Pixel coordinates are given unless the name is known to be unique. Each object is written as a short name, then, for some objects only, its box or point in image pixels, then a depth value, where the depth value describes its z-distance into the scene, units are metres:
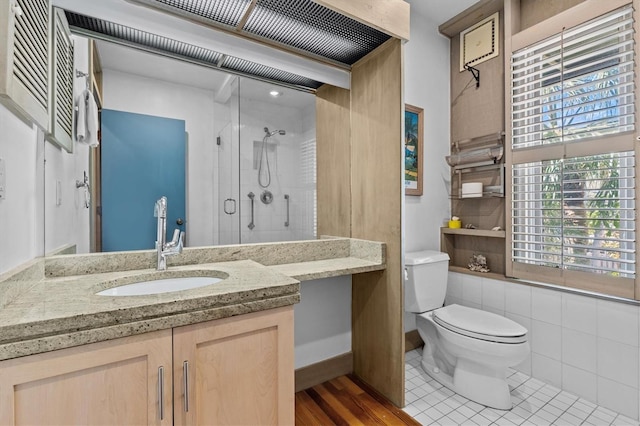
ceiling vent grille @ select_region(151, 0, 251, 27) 1.49
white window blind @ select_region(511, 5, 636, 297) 1.73
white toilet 1.67
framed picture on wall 2.40
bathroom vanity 0.75
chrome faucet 1.38
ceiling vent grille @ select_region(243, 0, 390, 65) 1.57
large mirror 1.41
